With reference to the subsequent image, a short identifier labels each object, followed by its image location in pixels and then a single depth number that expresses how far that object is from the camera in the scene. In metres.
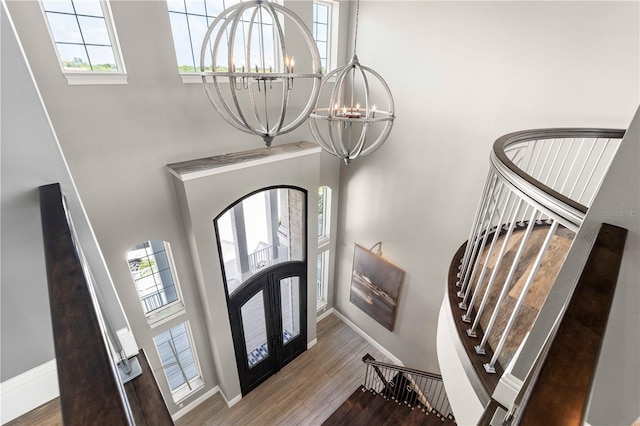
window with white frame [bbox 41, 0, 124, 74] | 2.84
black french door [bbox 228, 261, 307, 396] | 4.88
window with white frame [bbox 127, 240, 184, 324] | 4.04
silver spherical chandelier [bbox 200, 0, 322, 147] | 1.81
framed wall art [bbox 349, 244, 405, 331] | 5.49
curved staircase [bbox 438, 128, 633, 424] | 1.23
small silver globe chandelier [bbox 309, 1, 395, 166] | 2.40
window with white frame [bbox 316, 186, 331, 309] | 6.06
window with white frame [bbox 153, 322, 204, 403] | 4.67
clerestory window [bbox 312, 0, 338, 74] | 4.68
